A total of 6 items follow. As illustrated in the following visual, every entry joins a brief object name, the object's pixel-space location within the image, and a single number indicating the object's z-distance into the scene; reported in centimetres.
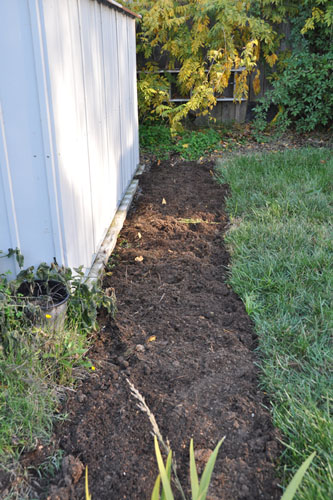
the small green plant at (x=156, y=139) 715
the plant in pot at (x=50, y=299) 231
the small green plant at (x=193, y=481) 133
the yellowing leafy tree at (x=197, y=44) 679
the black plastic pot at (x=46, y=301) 232
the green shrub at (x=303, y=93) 710
